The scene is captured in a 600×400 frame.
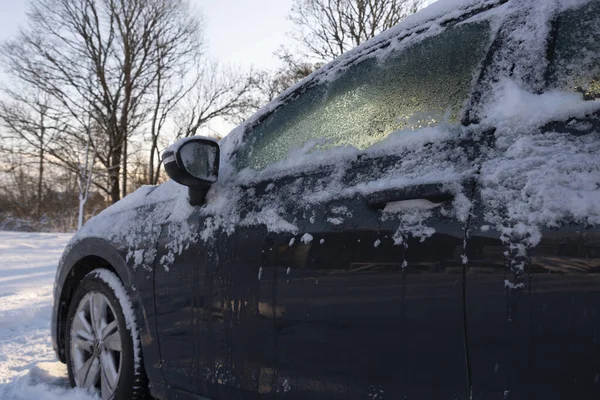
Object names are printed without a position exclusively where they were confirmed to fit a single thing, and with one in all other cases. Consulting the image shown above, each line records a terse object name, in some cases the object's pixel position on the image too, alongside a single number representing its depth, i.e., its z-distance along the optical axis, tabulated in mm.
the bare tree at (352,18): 19828
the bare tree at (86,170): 23438
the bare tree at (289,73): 21766
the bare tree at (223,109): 27231
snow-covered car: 1016
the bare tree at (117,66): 26188
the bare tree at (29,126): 24703
